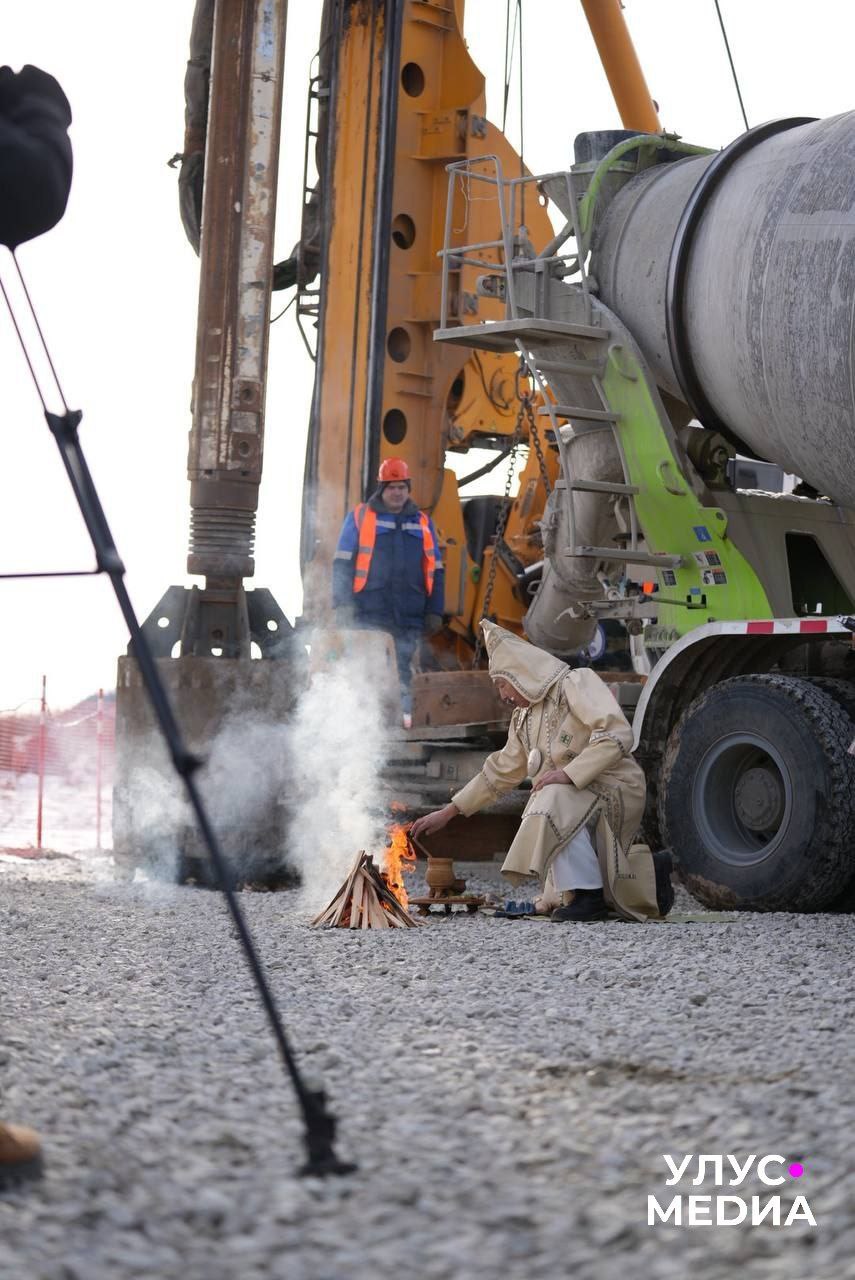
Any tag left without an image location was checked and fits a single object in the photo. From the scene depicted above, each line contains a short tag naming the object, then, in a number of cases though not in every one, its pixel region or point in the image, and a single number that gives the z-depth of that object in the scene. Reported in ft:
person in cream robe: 26.68
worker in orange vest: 37.63
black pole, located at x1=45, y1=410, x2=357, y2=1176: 11.64
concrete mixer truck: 26.94
